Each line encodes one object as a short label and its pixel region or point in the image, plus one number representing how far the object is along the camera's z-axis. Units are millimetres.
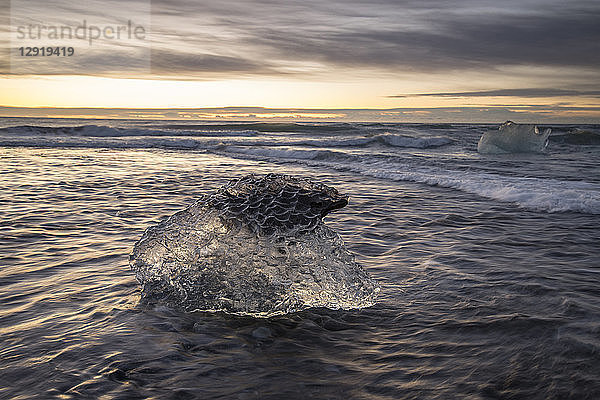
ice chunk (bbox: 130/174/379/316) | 3102
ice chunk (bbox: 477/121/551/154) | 21234
